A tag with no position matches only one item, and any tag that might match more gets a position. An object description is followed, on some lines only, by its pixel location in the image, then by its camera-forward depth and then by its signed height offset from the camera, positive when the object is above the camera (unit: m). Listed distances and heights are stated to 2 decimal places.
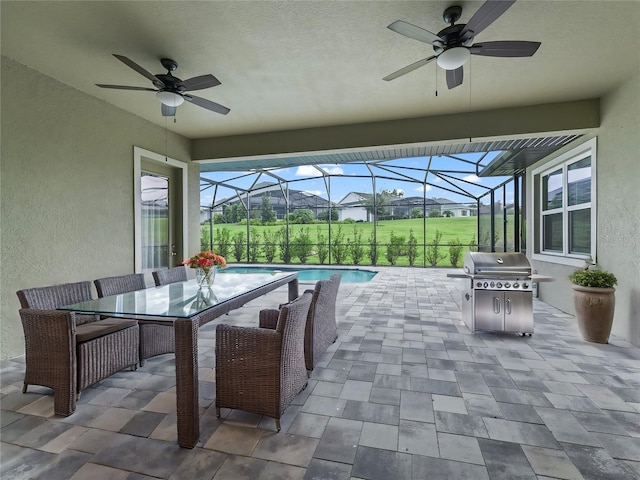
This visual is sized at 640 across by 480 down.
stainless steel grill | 3.77 -0.70
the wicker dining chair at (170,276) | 3.61 -0.46
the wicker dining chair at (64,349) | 2.15 -0.83
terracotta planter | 3.51 -0.87
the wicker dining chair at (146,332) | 2.95 -0.91
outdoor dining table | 1.86 -0.51
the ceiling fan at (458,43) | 2.15 +1.44
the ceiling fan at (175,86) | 2.91 +1.46
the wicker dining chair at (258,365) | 1.99 -0.84
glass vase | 3.06 -0.38
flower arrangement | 3.01 -0.24
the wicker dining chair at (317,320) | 2.77 -0.77
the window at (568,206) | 4.52 +0.47
